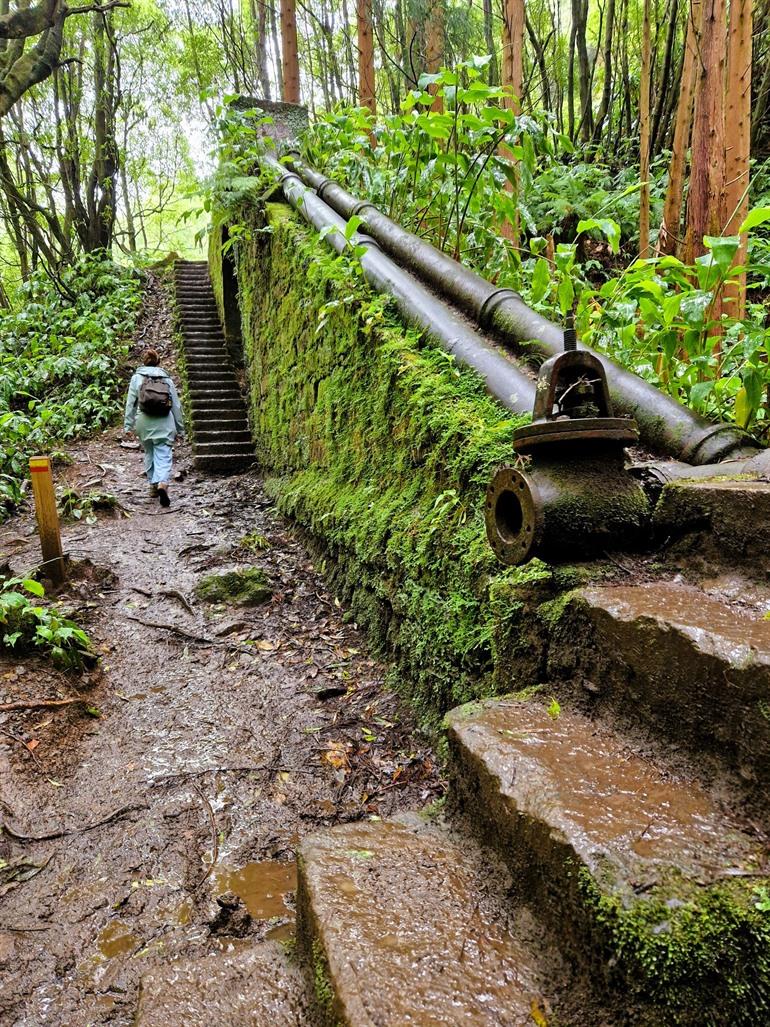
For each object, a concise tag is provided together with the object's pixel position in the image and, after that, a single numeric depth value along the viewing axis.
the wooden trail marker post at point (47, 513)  4.45
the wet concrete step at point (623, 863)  1.05
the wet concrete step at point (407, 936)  1.20
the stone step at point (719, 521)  1.75
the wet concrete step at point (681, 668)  1.32
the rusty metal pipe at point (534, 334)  2.32
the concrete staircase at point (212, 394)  8.49
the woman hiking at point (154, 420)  7.27
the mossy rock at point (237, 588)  4.79
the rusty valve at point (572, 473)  1.89
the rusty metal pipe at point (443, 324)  3.01
